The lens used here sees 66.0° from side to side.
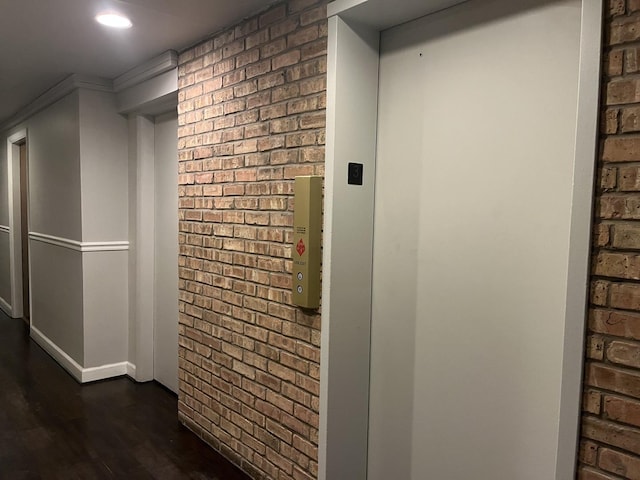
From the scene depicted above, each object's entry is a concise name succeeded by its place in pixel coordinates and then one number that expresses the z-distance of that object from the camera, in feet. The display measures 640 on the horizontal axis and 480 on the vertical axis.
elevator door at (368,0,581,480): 5.14
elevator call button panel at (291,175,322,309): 6.79
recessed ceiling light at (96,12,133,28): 8.04
